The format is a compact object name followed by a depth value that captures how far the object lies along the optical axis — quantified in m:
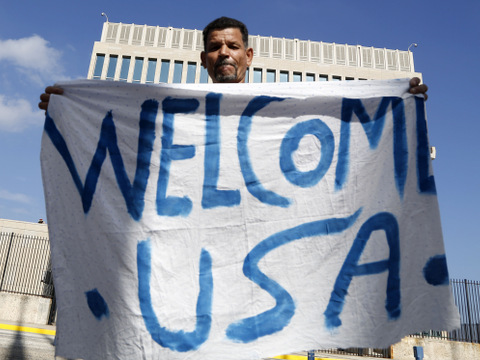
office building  32.69
